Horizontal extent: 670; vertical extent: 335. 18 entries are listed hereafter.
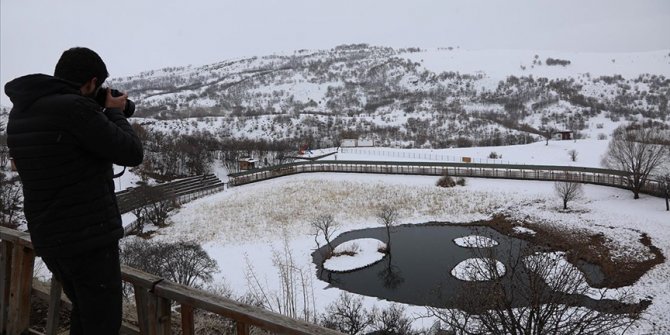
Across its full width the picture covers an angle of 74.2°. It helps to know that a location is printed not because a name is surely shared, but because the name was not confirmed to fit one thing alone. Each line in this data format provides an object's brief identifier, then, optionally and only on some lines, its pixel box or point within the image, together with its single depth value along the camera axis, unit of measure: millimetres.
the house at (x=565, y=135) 56272
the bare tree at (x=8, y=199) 27775
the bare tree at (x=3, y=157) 43375
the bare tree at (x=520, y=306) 9211
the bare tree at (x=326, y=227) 25375
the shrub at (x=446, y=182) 38375
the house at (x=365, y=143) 63906
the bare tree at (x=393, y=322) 14859
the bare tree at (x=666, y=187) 28323
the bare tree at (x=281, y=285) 17638
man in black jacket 2342
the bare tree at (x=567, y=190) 30797
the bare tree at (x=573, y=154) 43594
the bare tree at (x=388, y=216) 27266
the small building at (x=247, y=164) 50122
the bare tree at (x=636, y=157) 31672
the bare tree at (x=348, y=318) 14992
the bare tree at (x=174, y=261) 17391
